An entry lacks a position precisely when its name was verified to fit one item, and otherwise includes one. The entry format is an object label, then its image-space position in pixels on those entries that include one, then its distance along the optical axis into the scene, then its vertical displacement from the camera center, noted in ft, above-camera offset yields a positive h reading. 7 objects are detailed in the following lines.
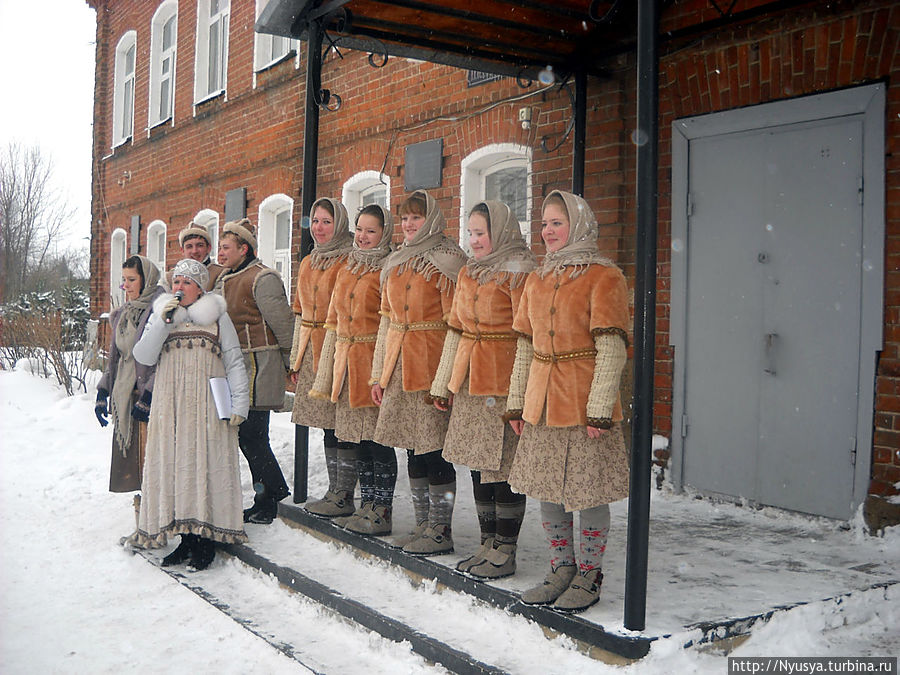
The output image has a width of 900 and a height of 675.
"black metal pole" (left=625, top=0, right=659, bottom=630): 11.47 +0.50
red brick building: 16.02 +3.42
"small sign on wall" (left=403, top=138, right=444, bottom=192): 25.96 +5.69
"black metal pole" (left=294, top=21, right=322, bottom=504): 19.12 +4.27
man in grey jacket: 18.79 +0.26
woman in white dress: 16.85 -1.68
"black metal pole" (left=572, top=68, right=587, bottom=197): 20.83 +5.37
